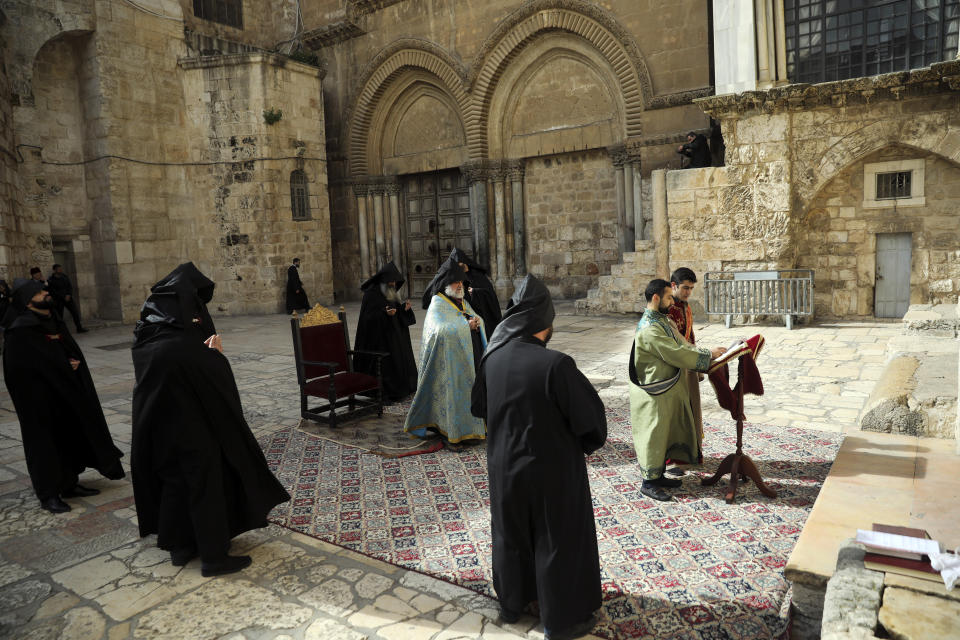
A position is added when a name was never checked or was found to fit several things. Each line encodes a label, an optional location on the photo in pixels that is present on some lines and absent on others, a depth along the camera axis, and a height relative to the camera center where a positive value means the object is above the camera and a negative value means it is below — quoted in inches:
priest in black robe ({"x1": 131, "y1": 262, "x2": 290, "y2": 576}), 137.5 -34.9
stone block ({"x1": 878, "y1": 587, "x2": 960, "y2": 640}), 85.7 -49.5
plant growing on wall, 603.5 +144.3
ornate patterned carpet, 118.6 -61.1
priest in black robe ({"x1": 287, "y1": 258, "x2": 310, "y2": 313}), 605.0 -17.1
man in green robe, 165.6 -33.0
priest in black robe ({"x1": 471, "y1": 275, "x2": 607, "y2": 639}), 108.6 -37.4
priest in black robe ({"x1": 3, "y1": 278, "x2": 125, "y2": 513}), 173.9 -32.5
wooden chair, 239.3 -36.3
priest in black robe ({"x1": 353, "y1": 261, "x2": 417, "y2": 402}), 279.1 -27.8
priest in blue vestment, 211.2 -33.3
